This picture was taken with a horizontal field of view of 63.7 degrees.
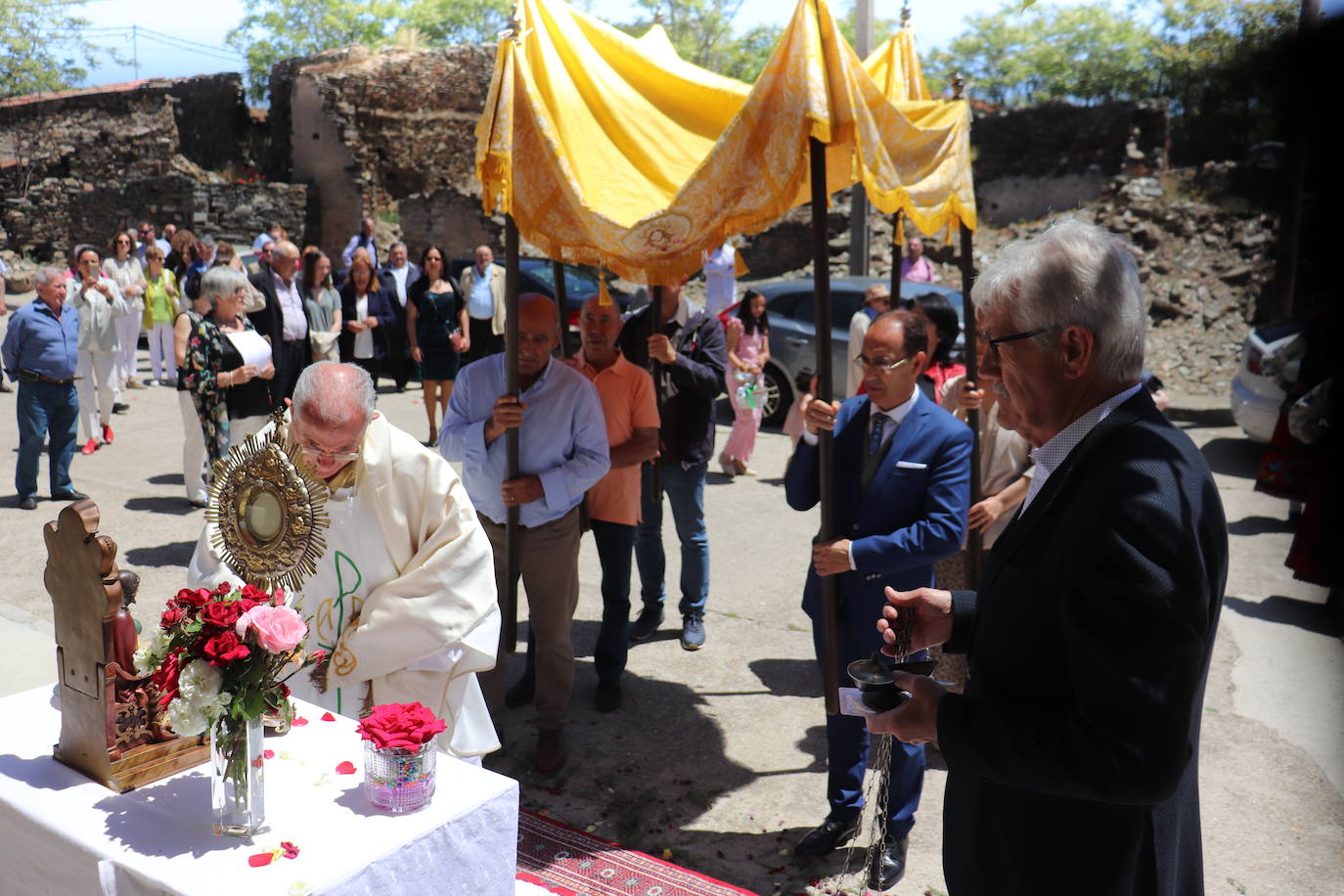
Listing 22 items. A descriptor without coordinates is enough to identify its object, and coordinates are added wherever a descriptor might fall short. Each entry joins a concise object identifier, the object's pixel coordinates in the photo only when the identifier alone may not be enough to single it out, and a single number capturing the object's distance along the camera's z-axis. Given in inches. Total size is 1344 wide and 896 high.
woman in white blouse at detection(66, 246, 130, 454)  406.6
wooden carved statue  102.0
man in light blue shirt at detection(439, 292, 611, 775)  185.0
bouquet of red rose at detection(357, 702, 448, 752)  98.4
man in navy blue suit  152.3
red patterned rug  149.6
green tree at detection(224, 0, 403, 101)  2383.1
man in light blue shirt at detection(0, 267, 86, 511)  326.0
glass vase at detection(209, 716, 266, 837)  94.8
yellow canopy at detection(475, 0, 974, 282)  156.7
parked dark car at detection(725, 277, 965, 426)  482.0
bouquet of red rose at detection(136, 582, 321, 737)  92.9
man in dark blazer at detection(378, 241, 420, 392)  525.0
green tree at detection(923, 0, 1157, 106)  1955.0
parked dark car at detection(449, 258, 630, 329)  589.6
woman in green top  531.5
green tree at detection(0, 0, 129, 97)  1214.3
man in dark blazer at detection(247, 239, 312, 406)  313.4
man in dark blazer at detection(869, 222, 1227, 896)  67.8
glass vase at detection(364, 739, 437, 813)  99.6
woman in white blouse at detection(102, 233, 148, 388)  524.7
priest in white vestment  131.3
